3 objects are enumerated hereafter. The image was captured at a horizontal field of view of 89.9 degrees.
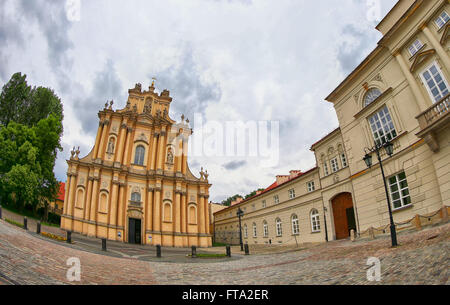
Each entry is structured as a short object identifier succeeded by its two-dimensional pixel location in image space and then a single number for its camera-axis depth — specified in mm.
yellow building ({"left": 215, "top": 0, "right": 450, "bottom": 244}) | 12445
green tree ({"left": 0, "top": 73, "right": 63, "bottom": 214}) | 23359
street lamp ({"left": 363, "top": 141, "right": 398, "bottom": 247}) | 8945
